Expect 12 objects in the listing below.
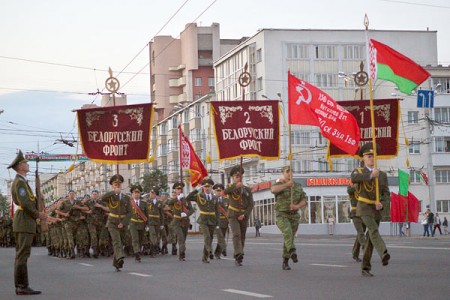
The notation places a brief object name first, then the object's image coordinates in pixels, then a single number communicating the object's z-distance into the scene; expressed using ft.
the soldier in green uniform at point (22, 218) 49.44
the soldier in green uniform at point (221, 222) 85.05
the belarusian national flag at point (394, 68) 65.87
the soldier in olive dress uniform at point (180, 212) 91.61
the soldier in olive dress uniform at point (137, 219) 86.15
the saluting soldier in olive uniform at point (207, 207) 82.20
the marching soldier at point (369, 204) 51.78
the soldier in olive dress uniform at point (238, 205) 73.05
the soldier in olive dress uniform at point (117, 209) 71.46
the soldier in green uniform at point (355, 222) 64.92
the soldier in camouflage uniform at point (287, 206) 62.80
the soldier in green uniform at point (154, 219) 103.40
